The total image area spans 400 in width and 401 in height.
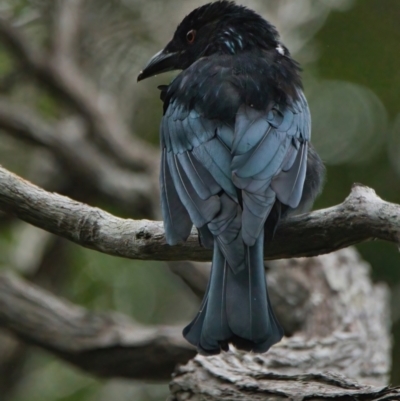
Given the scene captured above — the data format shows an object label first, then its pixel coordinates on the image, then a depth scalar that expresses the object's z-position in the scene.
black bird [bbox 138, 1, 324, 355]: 6.39
